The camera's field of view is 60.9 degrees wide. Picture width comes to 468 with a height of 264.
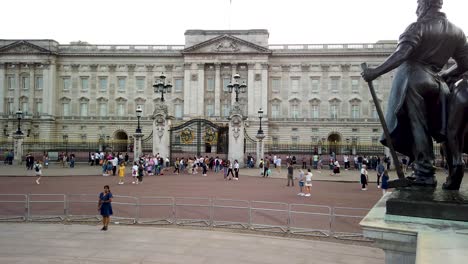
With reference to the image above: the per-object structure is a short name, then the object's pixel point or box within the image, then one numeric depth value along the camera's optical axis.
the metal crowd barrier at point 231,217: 12.52
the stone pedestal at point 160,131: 35.75
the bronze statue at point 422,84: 4.89
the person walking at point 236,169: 27.50
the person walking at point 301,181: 20.05
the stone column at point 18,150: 40.69
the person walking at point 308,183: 19.42
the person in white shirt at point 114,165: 29.83
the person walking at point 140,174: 23.88
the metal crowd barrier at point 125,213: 13.02
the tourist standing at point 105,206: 11.97
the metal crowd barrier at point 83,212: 13.25
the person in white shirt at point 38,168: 24.97
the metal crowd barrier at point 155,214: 12.94
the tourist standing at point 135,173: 24.02
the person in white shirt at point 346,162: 38.16
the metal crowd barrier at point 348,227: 11.28
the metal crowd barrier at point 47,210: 13.14
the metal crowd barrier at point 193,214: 12.79
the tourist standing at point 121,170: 23.64
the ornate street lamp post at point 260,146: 35.31
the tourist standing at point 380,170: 22.88
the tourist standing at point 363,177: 22.27
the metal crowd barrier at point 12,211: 13.07
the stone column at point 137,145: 35.81
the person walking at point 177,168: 31.97
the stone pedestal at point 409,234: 3.44
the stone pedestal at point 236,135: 35.00
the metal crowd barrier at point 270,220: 12.05
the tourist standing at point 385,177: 18.72
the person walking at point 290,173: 23.27
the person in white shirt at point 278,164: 32.77
